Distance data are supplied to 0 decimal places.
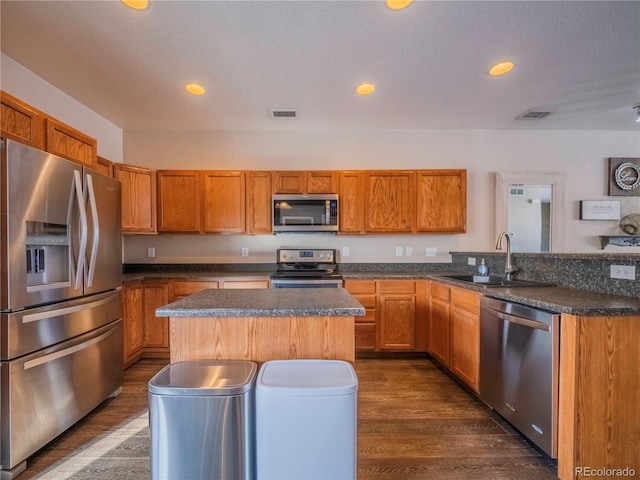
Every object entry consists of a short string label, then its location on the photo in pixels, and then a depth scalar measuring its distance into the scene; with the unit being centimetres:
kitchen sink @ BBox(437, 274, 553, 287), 234
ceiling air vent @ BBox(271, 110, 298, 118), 315
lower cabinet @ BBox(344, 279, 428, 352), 317
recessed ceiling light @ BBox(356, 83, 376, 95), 261
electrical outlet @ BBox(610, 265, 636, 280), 174
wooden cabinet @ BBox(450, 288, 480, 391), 229
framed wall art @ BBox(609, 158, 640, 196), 374
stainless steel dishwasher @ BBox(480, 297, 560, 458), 160
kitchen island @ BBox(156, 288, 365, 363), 142
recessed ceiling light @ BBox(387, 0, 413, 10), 166
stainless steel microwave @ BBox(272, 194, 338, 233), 334
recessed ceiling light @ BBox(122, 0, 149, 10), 166
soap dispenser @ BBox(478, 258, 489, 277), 301
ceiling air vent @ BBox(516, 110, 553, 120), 320
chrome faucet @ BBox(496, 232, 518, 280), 260
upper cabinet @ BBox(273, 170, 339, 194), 340
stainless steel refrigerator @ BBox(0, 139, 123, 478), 154
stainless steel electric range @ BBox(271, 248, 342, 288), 358
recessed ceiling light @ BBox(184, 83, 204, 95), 260
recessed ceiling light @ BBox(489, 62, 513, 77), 231
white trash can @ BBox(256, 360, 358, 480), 110
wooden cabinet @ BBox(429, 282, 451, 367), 276
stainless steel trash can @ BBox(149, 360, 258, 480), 110
